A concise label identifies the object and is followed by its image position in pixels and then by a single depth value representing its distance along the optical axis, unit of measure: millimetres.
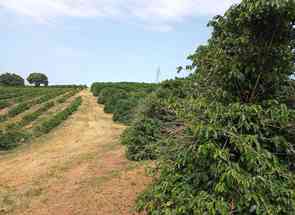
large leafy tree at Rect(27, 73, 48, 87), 91812
